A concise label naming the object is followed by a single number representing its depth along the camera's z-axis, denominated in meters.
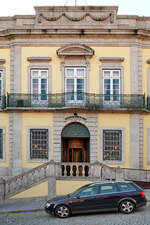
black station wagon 10.88
